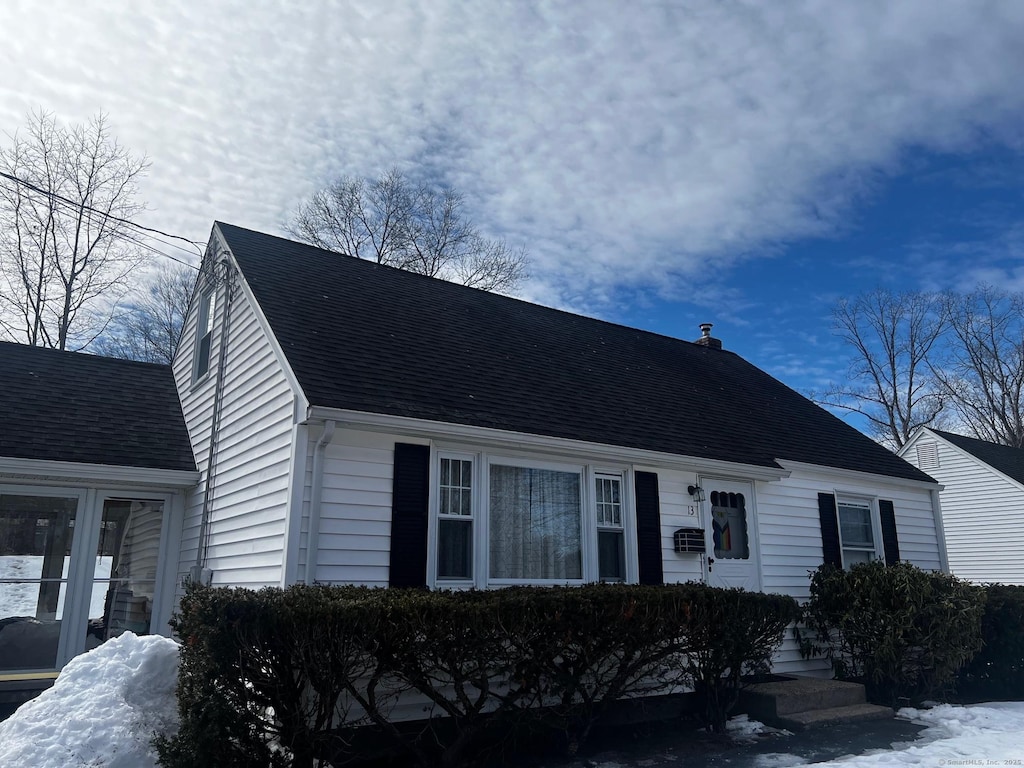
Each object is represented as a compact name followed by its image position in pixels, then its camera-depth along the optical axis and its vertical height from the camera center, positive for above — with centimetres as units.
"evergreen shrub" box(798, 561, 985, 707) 829 -54
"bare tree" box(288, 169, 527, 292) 2395 +1089
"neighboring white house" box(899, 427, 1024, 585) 1945 +186
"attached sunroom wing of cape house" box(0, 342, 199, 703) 786 +60
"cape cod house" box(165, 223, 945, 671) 670 +128
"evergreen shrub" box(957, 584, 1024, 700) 925 -96
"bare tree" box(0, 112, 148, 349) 1900 +876
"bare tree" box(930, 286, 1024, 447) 3194 +902
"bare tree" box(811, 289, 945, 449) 3209 +940
